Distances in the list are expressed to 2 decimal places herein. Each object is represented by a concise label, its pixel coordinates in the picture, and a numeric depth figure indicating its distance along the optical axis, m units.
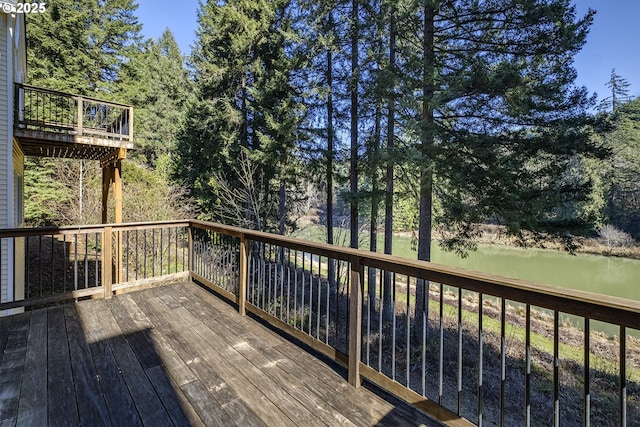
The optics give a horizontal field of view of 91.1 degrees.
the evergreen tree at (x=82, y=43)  12.58
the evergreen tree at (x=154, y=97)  15.18
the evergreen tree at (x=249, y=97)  9.80
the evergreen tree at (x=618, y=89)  27.25
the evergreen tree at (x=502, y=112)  5.47
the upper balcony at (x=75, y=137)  5.48
